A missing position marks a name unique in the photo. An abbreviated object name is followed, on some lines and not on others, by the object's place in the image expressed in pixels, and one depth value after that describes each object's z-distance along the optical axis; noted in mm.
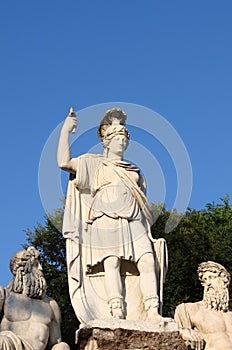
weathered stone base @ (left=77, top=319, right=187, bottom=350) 9758
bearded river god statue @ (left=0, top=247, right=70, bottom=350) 10031
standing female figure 10594
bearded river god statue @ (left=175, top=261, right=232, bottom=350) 10531
